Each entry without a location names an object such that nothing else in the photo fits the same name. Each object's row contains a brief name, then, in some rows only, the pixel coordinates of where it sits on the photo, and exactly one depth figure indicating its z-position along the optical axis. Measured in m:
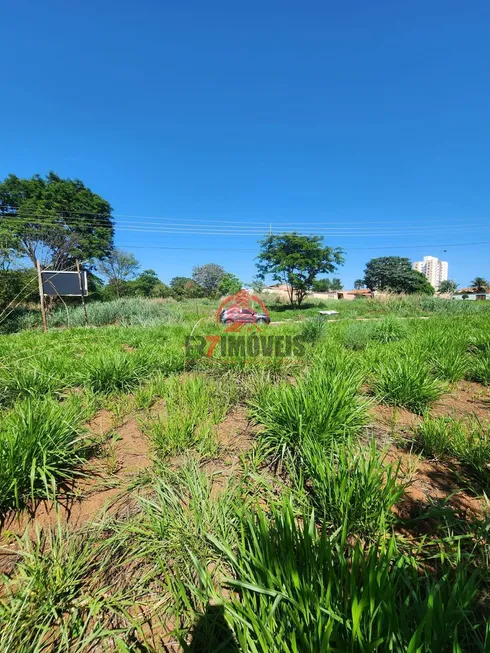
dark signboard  8.55
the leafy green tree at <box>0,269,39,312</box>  10.40
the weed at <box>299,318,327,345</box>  4.85
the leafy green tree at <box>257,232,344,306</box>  21.66
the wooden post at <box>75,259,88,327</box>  8.97
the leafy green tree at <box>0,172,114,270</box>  19.08
